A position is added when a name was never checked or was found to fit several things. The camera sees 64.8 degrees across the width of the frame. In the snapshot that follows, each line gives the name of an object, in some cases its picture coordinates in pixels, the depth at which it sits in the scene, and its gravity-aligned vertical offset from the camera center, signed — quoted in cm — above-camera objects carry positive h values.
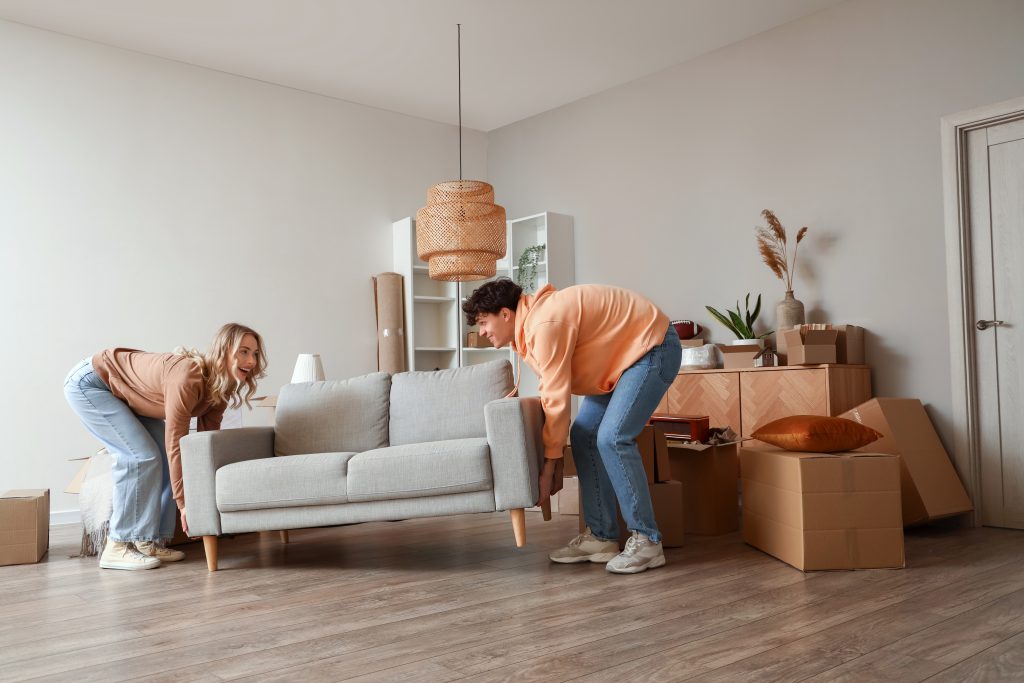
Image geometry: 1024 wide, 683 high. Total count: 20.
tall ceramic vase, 437 +18
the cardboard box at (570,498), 397 -72
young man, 272 -3
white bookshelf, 596 +52
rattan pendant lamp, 439 +69
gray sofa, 280 -39
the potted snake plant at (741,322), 458 +16
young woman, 309 -18
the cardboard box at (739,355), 442 -3
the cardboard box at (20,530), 326 -66
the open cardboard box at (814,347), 399 +0
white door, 371 +15
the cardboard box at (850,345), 413 +1
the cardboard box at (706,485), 349 -59
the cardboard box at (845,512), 266 -55
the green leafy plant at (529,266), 601 +67
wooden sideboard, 397 -24
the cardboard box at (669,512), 317 -64
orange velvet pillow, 283 -31
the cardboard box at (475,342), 612 +11
